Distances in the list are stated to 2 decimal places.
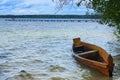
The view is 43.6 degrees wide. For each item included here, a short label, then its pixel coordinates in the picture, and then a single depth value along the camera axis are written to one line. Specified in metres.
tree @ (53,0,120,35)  4.12
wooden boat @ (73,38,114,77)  6.77
